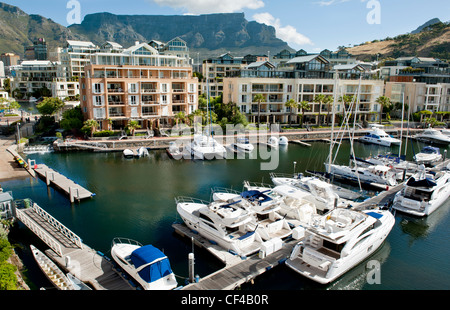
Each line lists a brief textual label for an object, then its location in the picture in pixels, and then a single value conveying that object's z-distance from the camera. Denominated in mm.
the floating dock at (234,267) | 19062
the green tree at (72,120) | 59562
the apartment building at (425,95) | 80750
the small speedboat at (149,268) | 18500
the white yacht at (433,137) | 62706
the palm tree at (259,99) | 68312
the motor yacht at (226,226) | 22906
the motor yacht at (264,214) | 24906
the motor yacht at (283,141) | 59938
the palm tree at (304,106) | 70056
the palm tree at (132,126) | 57659
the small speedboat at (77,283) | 17836
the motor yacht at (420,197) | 30781
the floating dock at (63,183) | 32531
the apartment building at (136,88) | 58344
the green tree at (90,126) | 56062
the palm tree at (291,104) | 70125
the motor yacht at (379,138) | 61094
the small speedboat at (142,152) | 51138
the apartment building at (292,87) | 72625
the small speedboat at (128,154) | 50400
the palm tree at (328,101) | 70188
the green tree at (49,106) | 67938
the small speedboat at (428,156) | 47625
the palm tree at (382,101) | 74650
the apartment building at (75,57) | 108062
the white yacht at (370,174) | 37875
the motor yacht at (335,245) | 20688
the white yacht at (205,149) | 49625
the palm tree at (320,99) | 70562
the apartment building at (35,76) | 124100
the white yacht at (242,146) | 53188
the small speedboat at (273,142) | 57538
